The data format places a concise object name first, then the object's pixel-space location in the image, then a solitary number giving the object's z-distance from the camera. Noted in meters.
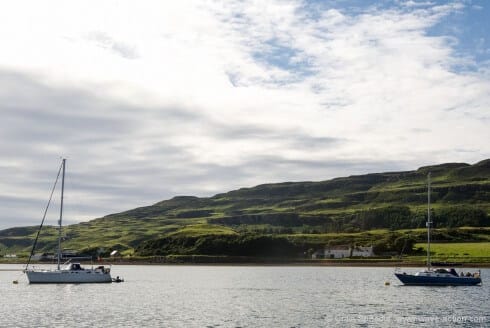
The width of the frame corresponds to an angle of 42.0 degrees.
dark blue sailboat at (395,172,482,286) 117.38
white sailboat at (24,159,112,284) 121.12
